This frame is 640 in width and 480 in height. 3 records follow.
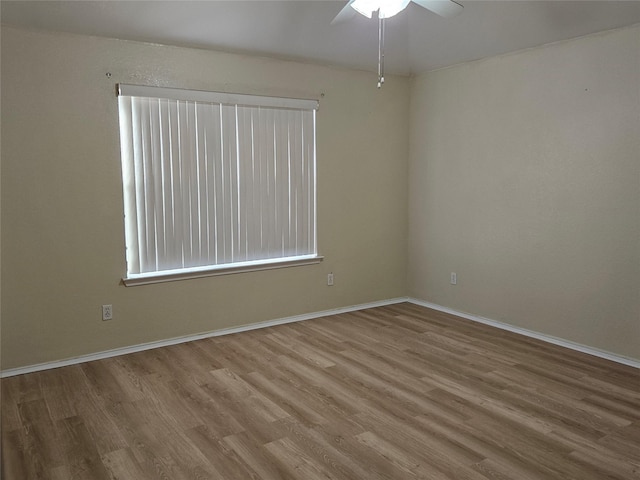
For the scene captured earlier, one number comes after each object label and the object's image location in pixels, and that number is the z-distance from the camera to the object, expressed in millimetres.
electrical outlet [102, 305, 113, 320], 3750
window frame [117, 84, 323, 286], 3742
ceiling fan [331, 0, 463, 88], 2543
